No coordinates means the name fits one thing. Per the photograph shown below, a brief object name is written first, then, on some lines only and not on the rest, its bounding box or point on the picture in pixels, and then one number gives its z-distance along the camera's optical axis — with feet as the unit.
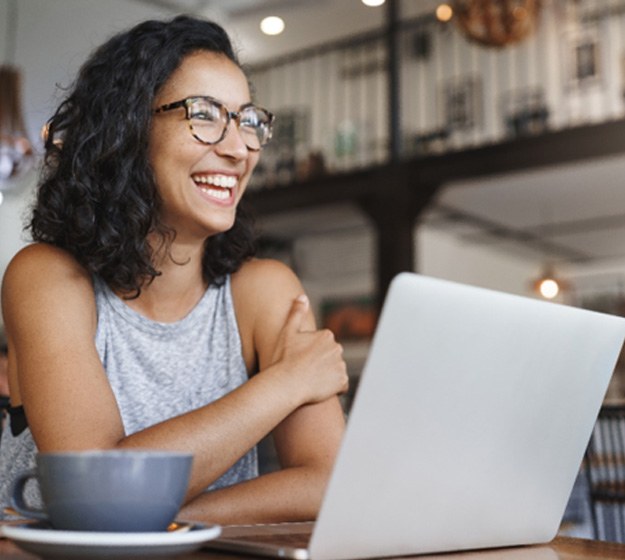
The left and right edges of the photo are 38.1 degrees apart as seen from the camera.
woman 4.27
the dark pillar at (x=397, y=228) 24.70
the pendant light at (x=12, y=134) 17.38
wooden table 2.69
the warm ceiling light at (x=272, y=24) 28.68
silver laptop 2.39
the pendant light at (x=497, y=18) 19.94
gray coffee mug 2.06
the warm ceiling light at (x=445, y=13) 22.16
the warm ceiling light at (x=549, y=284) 28.76
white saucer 2.00
